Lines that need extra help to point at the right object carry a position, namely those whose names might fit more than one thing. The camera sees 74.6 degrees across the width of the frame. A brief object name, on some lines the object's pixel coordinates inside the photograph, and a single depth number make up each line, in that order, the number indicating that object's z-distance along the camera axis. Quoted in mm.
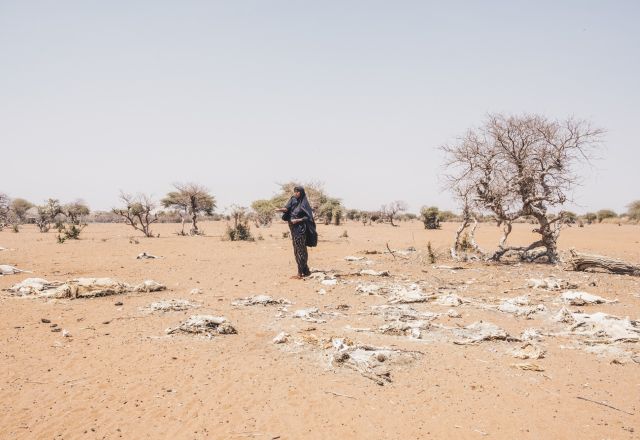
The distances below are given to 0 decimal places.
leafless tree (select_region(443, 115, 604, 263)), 12000
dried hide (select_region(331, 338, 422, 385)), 4688
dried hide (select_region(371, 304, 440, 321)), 6922
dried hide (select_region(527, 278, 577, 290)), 9070
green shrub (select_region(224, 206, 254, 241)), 22891
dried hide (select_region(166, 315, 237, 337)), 5992
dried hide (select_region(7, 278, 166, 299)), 8133
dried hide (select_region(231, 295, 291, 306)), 7934
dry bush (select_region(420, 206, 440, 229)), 36438
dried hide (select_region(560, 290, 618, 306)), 7758
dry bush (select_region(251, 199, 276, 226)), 34750
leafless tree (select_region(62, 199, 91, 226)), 40375
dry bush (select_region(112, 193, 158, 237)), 25352
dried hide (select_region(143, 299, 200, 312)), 7321
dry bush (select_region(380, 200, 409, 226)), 47000
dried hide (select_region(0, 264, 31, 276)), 10625
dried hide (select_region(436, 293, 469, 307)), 7727
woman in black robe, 10523
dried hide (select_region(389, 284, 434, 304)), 8055
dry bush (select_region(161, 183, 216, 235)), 26808
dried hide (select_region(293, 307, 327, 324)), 6793
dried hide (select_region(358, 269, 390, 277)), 10961
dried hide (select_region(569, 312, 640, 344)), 5668
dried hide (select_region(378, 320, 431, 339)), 6083
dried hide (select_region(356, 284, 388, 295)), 8891
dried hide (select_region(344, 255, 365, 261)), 14125
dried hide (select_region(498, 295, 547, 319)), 7191
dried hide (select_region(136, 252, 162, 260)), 14656
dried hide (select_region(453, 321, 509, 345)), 5767
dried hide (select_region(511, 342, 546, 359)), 5191
